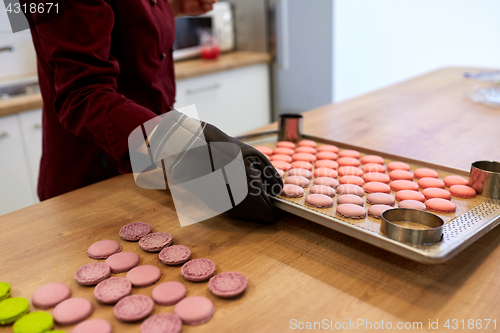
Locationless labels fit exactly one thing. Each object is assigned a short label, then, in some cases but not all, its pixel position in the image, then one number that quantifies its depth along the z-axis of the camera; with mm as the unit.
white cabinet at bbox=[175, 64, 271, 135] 2805
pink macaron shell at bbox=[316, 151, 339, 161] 1227
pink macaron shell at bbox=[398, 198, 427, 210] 914
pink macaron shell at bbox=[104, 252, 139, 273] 766
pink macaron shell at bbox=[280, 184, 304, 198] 952
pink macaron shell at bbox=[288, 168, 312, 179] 1082
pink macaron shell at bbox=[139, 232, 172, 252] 828
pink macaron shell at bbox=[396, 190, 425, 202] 955
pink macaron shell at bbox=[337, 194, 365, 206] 916
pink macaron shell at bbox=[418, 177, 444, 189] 1022
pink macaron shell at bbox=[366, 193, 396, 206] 929
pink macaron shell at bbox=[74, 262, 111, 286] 724
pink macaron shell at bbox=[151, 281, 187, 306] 675
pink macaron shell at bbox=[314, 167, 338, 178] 1104
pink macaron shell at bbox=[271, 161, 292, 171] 1137
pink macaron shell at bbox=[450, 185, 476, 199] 961
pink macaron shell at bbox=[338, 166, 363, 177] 1127
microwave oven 3080
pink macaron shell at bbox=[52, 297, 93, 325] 637
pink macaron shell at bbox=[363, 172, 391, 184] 1067
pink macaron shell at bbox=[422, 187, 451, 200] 953
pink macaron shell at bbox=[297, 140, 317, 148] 1325
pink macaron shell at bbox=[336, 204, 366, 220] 858
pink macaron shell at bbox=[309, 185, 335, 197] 971
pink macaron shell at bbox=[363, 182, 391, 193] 1001
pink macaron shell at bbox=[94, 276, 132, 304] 677
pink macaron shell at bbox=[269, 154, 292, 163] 1198
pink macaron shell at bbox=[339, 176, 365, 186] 1055
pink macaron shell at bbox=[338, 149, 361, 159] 1246
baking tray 691
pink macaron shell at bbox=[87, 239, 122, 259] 807
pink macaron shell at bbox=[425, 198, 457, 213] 901
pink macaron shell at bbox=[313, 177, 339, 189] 1027
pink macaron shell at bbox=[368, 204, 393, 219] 861
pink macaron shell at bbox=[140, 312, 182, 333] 609
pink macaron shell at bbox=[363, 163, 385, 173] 1131
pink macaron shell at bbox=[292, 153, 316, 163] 1207
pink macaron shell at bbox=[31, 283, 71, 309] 672
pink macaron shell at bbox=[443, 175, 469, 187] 1019
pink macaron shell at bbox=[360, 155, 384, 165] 1188
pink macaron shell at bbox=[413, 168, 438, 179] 1086
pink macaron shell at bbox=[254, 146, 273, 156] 1261
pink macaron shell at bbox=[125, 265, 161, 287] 725
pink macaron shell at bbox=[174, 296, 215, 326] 632
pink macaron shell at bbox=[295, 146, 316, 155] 1275
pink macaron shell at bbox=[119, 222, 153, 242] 872
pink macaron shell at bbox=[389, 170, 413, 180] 1078
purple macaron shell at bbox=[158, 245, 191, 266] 781
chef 912
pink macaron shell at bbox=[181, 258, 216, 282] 730
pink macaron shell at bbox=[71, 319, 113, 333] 609
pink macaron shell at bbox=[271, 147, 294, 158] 1257
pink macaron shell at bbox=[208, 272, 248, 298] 682
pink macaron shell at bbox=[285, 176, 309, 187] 1019
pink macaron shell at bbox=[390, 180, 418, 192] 1021
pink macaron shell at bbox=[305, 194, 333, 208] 907
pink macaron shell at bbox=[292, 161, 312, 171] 1149
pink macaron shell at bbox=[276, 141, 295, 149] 1319
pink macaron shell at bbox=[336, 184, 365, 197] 989
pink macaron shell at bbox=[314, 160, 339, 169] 1161
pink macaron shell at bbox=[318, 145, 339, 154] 1287
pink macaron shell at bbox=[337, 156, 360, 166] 1184
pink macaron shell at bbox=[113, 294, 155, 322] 635
